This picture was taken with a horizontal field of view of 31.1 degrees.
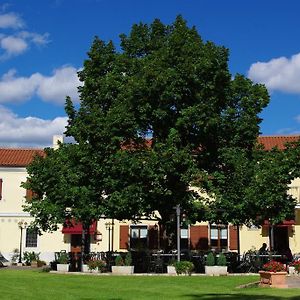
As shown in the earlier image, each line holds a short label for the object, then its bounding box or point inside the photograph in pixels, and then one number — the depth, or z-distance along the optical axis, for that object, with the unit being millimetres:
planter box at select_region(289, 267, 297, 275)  24709
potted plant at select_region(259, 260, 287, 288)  18875
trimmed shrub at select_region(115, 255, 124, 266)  26875
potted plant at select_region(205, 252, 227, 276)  25938
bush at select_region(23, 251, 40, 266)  39550
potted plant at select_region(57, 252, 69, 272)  28367
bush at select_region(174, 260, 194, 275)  25500
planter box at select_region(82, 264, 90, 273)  27906
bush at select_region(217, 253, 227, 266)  26172
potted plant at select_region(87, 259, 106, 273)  27555
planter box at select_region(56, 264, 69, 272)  28344
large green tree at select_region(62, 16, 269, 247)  25547
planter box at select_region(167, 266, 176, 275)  25980
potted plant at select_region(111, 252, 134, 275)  26562
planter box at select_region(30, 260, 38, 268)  37772
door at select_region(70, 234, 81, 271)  41719
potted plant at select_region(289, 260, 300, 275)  22984
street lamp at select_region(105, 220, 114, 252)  39325
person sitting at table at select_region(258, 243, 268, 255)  28941
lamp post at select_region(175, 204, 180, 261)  25953
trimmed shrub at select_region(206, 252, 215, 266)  26234
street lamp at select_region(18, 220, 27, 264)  41188
